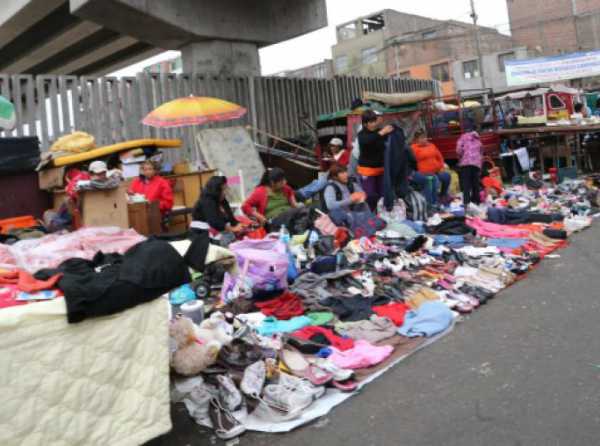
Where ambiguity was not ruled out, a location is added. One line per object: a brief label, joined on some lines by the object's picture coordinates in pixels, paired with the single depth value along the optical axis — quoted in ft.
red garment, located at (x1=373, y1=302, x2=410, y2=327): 15.65
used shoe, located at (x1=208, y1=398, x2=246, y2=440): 10.27
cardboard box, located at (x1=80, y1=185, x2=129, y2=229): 22.15
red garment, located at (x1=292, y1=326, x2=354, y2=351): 13.94
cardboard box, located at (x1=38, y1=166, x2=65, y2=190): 25.79
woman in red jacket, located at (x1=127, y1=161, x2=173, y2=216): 25.94
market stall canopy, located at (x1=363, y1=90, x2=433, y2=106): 41.01
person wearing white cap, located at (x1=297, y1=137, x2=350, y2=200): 27.14
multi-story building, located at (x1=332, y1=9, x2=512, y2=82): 169.89
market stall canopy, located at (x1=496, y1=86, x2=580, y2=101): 55.06
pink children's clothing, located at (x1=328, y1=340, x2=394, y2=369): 12.89
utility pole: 112.47
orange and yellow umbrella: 30.17
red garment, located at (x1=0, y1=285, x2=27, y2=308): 8.79
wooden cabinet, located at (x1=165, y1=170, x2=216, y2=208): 30.48
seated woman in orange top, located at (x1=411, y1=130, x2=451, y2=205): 33.06
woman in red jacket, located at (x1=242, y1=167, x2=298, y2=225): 25.49
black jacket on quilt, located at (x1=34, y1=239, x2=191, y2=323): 8.80
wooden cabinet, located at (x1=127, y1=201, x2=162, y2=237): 24.20
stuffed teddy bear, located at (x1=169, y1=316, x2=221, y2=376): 11.64
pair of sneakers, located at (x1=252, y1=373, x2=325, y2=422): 10.74
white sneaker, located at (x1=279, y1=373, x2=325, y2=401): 11.36
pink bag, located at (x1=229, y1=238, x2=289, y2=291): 16.81
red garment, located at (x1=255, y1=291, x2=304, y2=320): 16.29
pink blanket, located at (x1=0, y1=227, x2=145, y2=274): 11.84
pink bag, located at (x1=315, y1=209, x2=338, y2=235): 24.27
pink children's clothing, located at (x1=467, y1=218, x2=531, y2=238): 25.57
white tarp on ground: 10.46
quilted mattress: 8.23
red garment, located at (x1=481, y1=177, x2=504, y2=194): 37.86
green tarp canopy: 40.01
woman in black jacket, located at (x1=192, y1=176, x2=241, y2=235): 23.27
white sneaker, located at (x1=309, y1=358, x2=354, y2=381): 12.04
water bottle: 21.04
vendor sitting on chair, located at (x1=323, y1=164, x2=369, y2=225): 25.69
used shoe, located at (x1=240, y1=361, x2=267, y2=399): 11.21
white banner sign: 74.13
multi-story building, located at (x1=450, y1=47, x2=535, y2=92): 141.49
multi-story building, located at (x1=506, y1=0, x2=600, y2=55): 148.66
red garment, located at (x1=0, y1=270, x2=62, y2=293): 9.10
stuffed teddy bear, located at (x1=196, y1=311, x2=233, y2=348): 13.03
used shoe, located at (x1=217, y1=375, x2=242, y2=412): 11.07
